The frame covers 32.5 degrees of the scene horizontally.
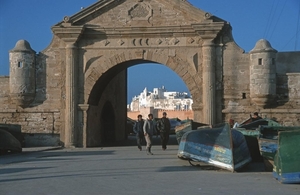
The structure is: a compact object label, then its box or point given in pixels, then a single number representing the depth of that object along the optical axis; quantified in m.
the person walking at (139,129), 18.97
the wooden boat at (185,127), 16.95
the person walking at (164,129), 19.47
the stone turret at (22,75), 22.38
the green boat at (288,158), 10.05
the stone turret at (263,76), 20.86
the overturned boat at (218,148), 12.18
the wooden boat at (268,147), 11.73
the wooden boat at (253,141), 14.48
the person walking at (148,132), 17.38
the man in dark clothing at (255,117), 18.19
